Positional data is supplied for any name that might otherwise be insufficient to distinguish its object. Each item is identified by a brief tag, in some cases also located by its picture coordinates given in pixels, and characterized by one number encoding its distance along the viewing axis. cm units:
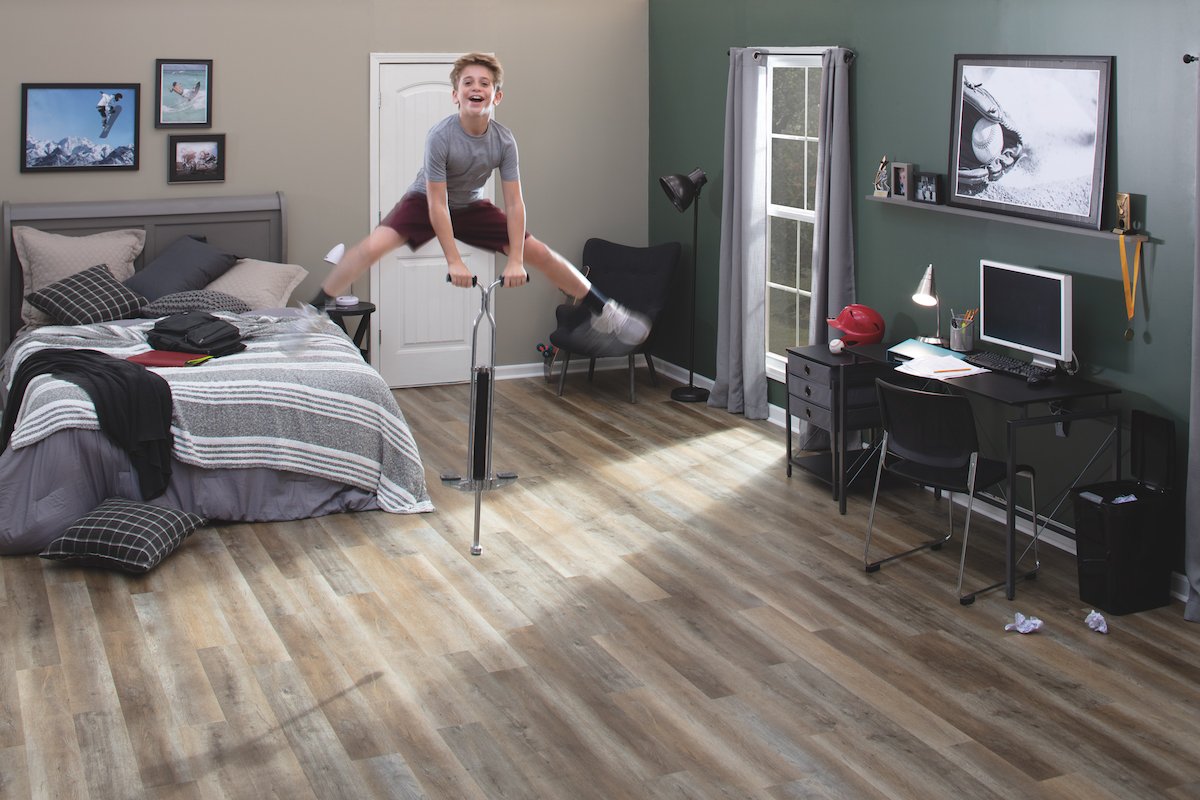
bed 552
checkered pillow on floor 526
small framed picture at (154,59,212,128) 765
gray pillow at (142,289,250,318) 713
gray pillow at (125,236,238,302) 737
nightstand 766
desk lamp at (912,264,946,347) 598
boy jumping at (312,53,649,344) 332
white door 820
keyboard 544
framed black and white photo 528
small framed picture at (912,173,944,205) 611
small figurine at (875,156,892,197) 642
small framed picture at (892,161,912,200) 626
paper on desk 561
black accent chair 809
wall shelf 521
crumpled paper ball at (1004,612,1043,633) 484
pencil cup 592
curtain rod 666
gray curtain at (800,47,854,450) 667
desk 501
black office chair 509
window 731
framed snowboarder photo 743
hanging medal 510
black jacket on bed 562
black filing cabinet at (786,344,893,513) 616
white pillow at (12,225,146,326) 723
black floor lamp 783
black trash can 495
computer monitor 532
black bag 622
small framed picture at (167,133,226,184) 777
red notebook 607
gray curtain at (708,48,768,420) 750
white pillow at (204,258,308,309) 748
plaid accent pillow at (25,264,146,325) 695
